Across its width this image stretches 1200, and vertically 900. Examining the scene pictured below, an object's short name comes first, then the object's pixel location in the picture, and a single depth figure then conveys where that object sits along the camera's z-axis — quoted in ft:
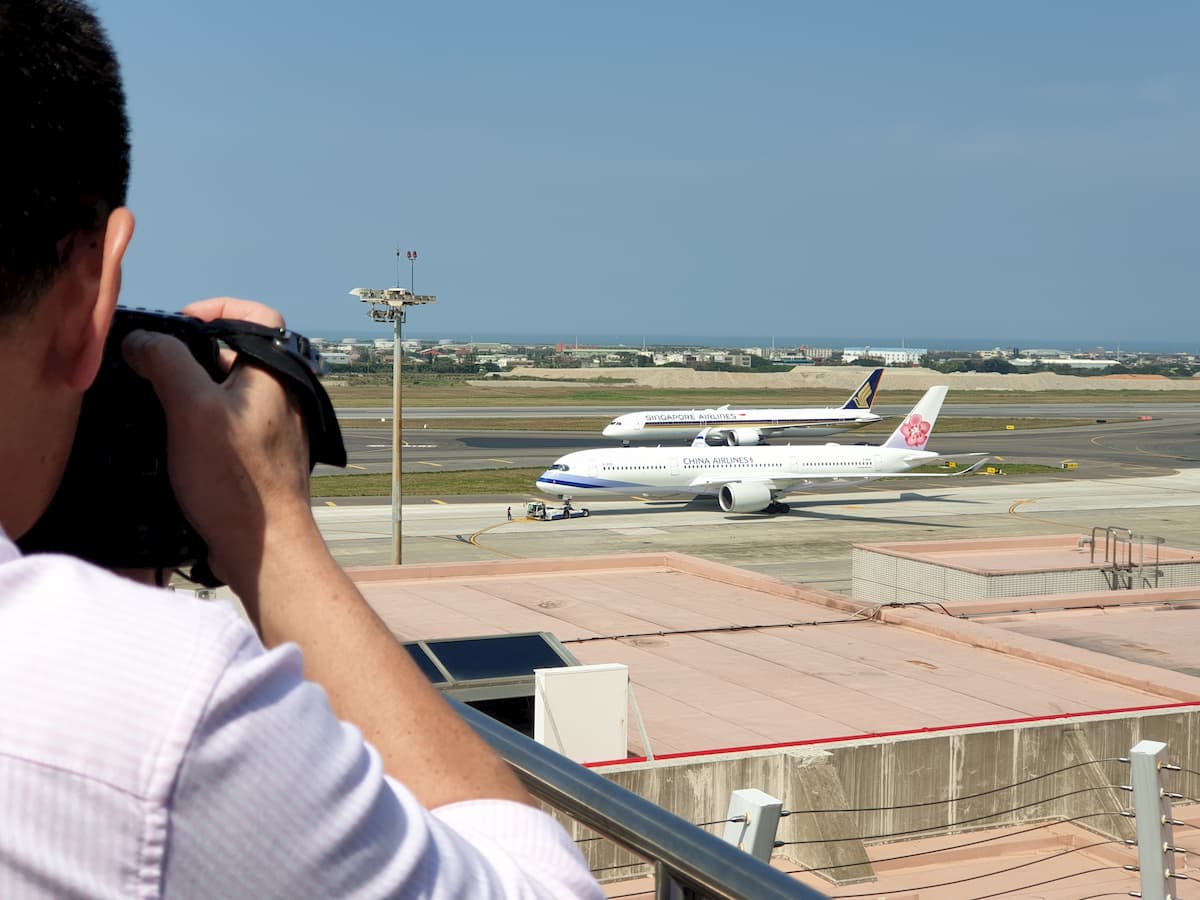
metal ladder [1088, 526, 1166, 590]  125.49
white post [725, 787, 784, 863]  22.99
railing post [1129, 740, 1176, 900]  28.33
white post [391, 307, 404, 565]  151.43
